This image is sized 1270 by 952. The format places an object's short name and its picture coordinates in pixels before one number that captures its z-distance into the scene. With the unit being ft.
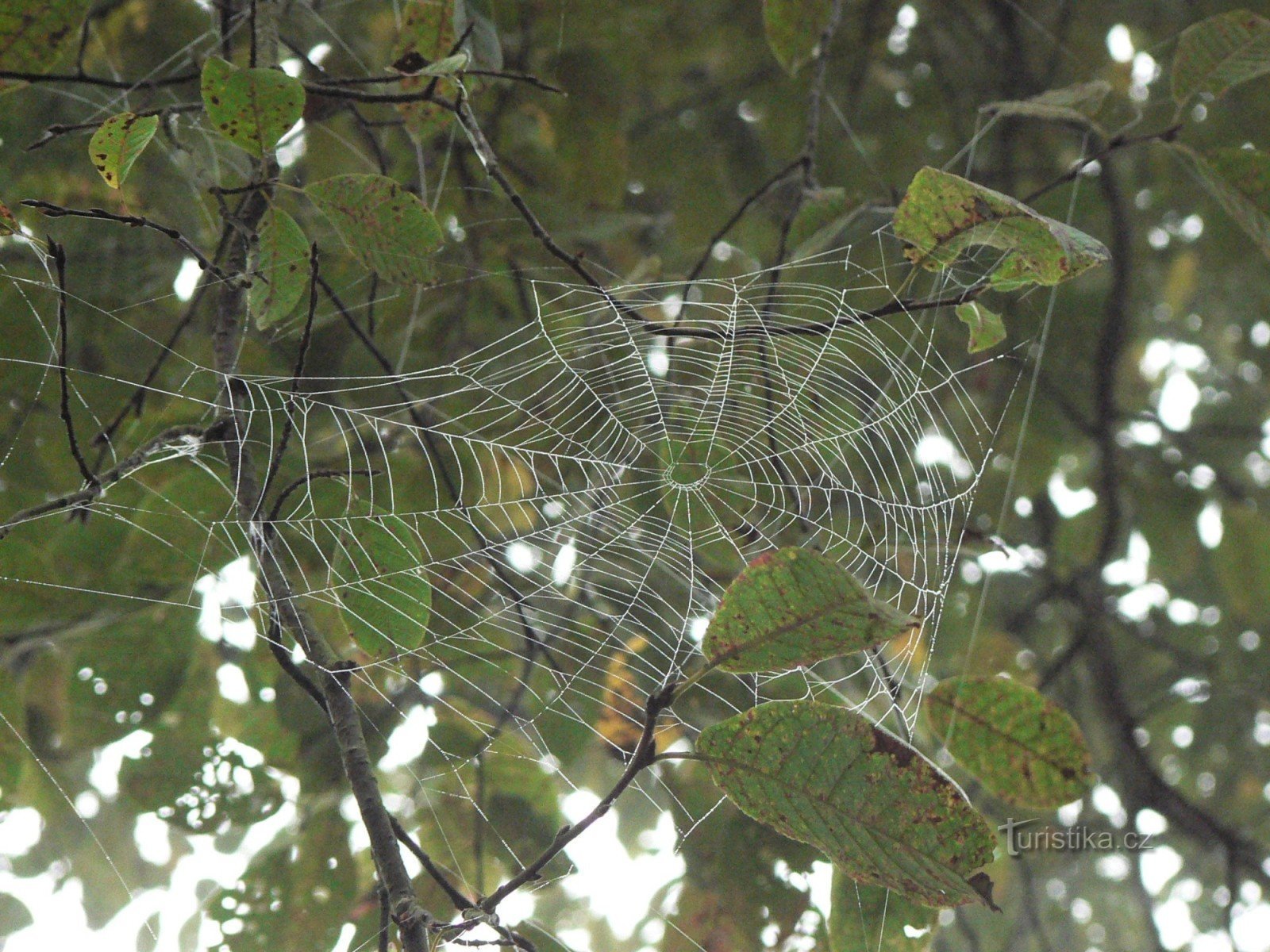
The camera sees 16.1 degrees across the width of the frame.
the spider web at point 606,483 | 4.17
